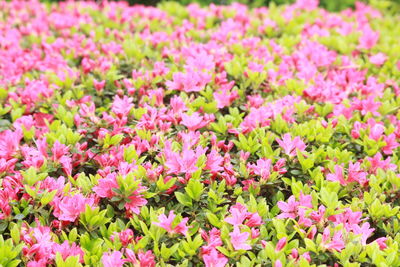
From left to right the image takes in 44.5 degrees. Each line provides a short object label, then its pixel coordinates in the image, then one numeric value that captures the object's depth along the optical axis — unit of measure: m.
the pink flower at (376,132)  2.76
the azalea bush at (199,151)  2.05
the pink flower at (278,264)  1.88
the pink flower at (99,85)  3.20
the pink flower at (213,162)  2.38
